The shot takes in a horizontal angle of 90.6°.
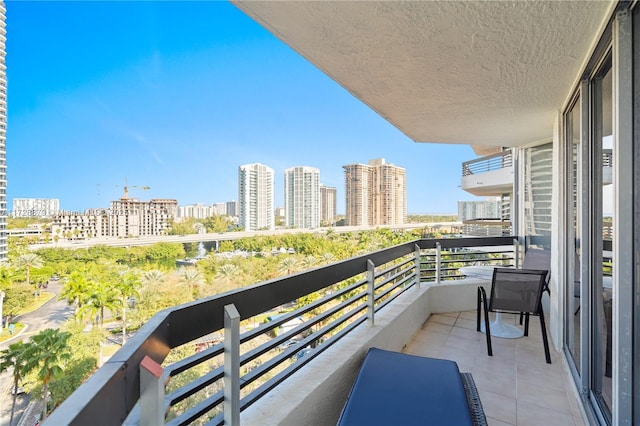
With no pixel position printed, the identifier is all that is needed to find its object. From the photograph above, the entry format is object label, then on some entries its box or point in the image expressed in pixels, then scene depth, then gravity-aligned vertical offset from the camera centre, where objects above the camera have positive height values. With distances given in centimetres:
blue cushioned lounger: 139 -89
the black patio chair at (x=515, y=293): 298 -76
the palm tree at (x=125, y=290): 2311 -564
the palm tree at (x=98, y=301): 2169 -608
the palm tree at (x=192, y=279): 2834 -604
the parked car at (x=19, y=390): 1556 -891
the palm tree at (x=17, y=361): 1320 -646
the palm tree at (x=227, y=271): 3125 -573
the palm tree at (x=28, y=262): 2466 -392
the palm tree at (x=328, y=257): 2975 -408
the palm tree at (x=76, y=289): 2162 -521
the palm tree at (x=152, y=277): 2656 -541
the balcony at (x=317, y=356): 64 -81
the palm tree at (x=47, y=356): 1319 -623
